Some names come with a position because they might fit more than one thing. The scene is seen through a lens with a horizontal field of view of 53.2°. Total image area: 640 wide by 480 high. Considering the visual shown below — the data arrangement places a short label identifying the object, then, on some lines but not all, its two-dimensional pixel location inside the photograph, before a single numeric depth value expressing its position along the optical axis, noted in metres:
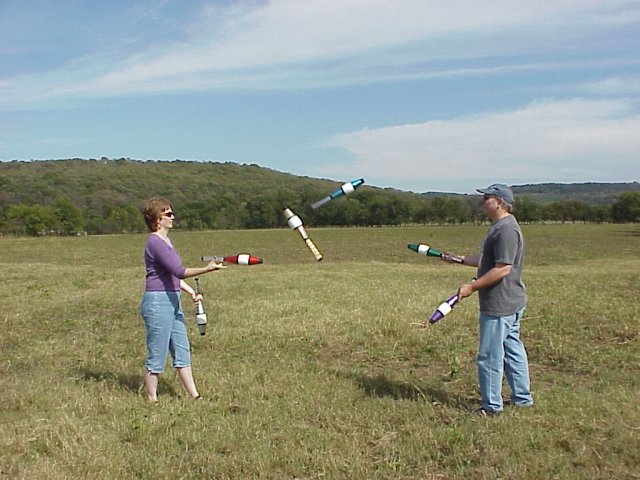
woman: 6.68
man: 6.12
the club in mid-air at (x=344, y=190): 6.61
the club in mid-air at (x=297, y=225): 6.61
